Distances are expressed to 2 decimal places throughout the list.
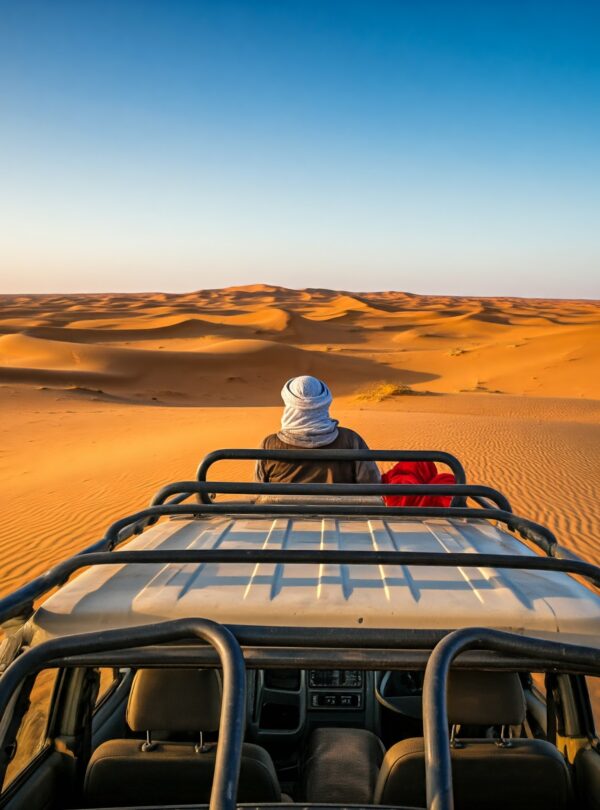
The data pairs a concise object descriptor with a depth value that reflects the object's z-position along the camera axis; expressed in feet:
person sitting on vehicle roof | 14.25
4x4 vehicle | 4.50
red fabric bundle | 13.65
